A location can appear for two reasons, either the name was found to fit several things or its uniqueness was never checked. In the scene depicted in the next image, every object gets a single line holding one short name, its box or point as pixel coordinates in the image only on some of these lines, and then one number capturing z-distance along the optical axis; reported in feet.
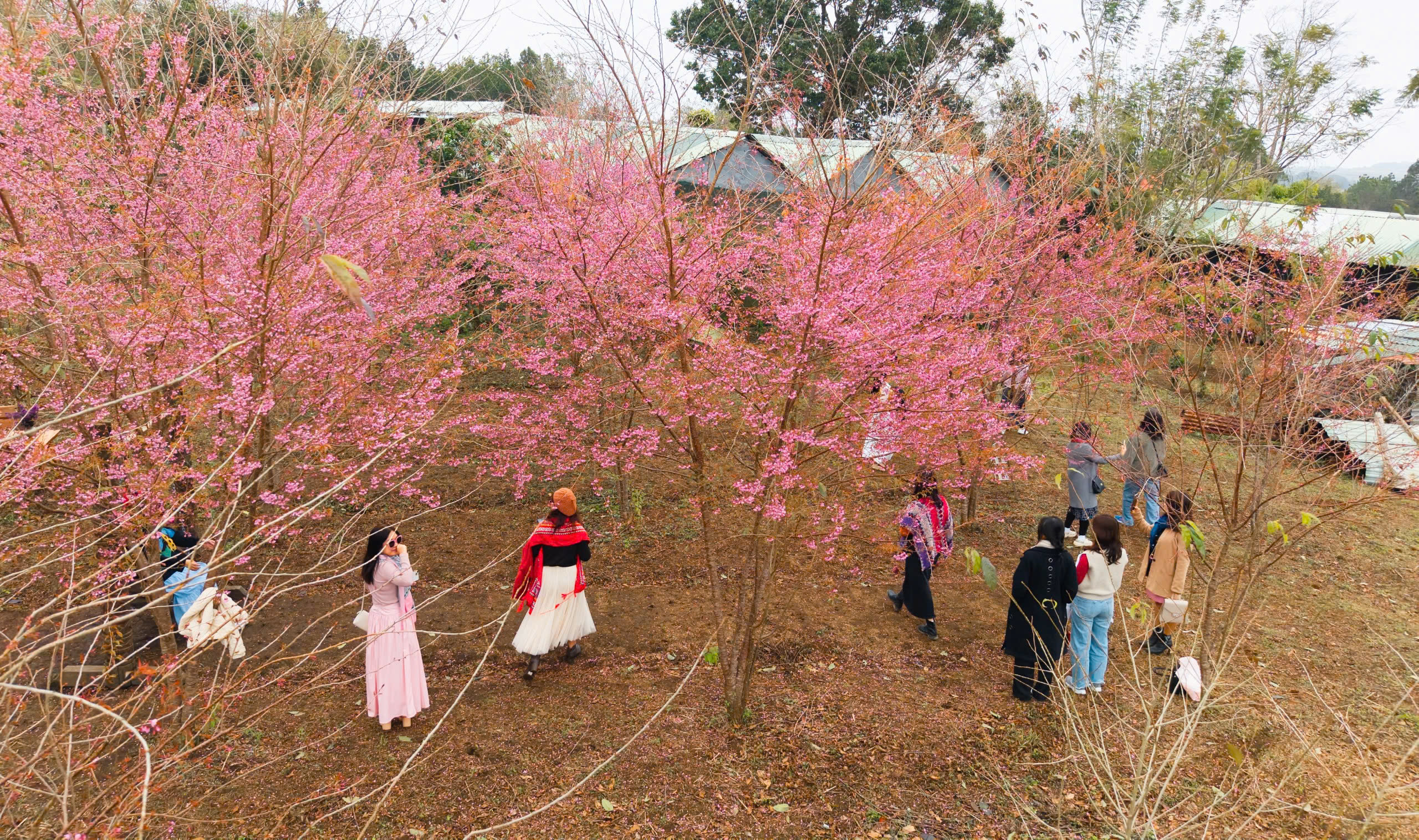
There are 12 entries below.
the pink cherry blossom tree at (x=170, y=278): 14.23
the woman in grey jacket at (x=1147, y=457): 22.41
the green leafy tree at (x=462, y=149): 33.35
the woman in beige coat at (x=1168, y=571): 18.12
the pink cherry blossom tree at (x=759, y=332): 15.84
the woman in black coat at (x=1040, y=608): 16.76
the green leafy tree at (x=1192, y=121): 34.27
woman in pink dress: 15.07
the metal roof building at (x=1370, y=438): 29.16
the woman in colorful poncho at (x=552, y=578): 17.57
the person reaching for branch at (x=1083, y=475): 25.44
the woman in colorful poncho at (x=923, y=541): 19.53
